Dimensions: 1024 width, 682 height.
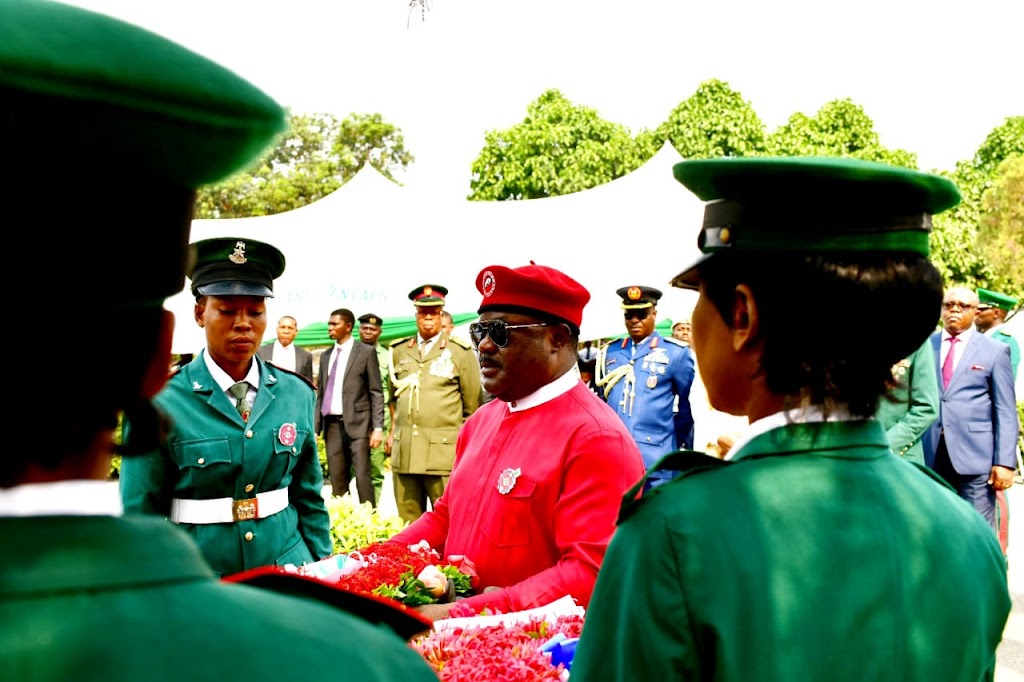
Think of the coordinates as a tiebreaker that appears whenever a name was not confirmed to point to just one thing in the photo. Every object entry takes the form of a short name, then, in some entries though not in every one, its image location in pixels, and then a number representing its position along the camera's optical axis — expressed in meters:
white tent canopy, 16.83
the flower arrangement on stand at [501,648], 2.37
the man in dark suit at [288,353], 11.44
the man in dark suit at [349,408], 10.61
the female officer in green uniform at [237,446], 3.61
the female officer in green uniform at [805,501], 1.42
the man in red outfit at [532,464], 3.02
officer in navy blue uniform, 8.69
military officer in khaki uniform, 8.80
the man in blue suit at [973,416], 7.29
